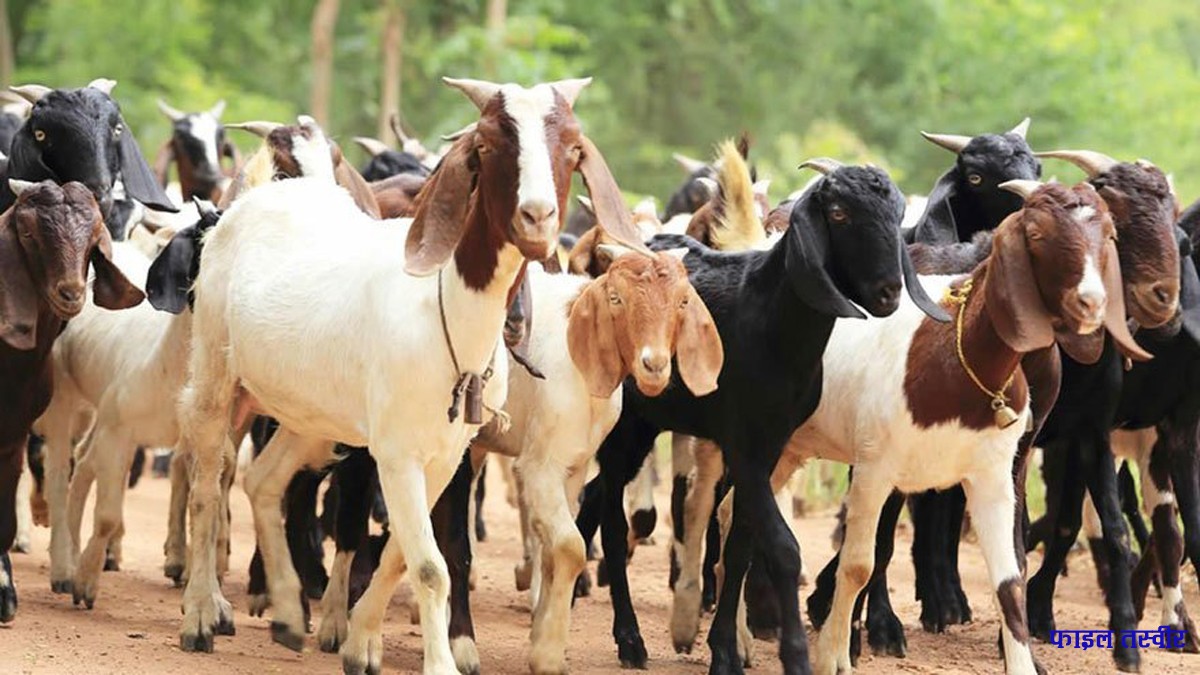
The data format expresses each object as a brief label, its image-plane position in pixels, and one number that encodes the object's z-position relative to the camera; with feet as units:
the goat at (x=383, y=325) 25.17
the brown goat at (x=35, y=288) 29.30
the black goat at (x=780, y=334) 27.99
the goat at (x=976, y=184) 33.53
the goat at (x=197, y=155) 47.24
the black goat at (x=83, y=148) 31.76
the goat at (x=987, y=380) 27.71
